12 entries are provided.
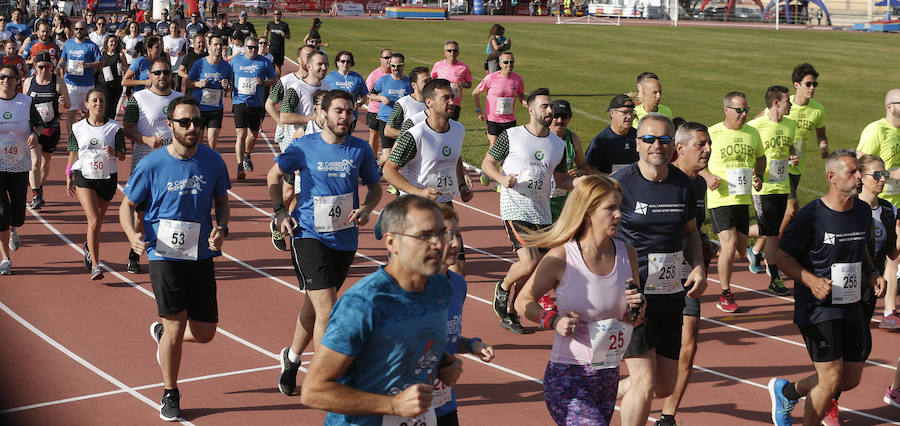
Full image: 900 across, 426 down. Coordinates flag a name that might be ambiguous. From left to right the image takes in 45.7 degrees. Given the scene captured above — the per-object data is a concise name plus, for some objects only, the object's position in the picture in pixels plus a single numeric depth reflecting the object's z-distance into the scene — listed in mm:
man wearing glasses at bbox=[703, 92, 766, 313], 10055
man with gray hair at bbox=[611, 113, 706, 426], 6305
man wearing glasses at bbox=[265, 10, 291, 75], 28094
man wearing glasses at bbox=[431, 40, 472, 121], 16578
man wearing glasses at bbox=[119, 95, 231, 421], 7074
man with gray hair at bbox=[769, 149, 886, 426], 6660
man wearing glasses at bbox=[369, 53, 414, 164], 15258
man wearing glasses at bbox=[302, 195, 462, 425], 3811
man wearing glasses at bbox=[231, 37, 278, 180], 15695
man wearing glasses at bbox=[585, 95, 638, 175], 9062
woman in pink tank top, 5379
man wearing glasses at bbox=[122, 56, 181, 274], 10375
